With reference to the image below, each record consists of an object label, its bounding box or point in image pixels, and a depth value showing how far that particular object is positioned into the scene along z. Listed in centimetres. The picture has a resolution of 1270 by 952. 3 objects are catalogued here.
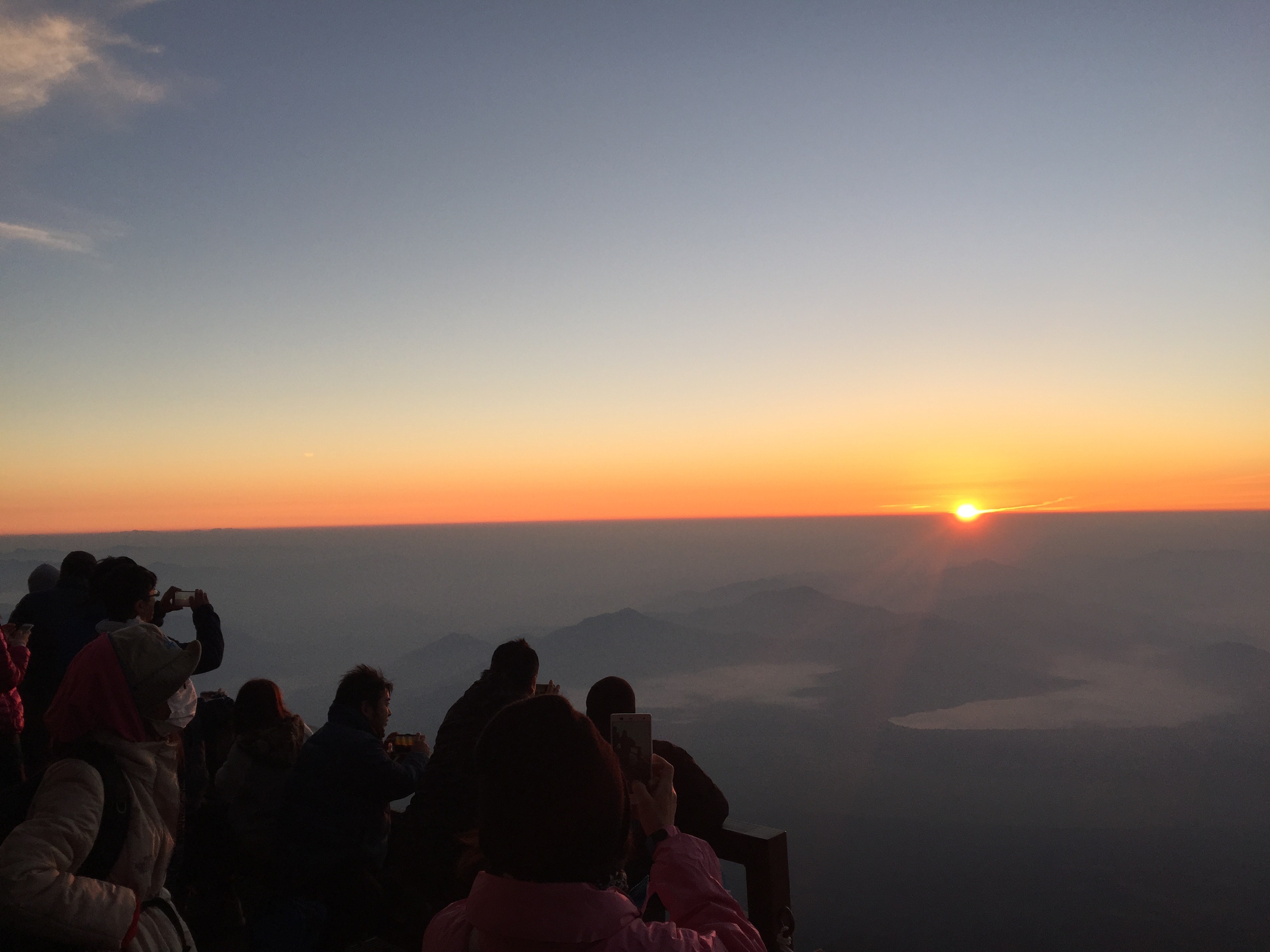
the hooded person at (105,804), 214
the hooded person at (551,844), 150
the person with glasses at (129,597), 448
